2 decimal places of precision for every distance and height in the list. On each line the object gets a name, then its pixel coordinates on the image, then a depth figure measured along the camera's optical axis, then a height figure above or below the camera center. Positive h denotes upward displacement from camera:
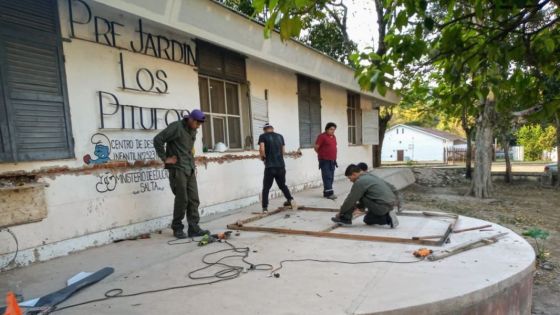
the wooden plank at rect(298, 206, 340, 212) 5.96 -1.23
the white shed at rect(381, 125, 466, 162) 42.06 -1.35
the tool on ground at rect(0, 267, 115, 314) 2.61 -1.14
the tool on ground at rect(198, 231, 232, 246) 4.20 -1.17
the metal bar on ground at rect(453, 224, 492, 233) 4.36 -1.25
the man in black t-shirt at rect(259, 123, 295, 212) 5.96 -0.30
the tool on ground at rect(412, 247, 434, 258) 3.40 -1.18
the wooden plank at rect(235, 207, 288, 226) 5.10 -1.20
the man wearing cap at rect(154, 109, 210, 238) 4.37 -0.24
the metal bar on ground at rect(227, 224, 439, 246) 3.94 -1.20
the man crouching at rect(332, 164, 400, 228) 4.58 -0.85
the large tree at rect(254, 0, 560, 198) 2.38 +0.62
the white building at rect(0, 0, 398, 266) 3.56 +0.54
